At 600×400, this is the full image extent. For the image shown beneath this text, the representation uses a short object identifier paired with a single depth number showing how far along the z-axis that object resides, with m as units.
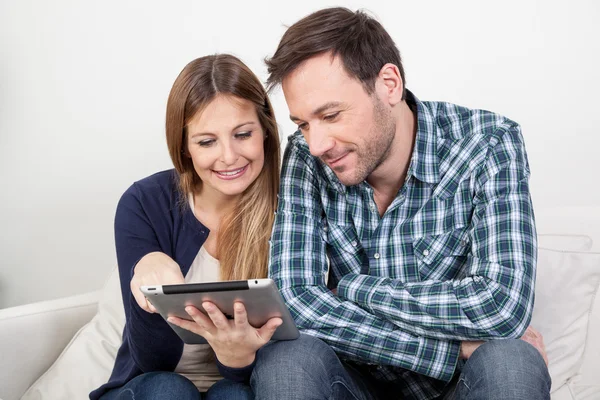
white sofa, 1.98
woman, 1.74
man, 1.60
